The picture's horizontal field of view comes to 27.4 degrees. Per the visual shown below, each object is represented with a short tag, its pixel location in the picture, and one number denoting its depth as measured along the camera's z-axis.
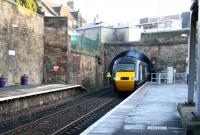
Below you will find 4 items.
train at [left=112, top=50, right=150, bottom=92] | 29.00
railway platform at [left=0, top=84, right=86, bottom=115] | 18.70
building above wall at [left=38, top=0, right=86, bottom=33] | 72.44
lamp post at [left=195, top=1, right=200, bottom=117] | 8.85
